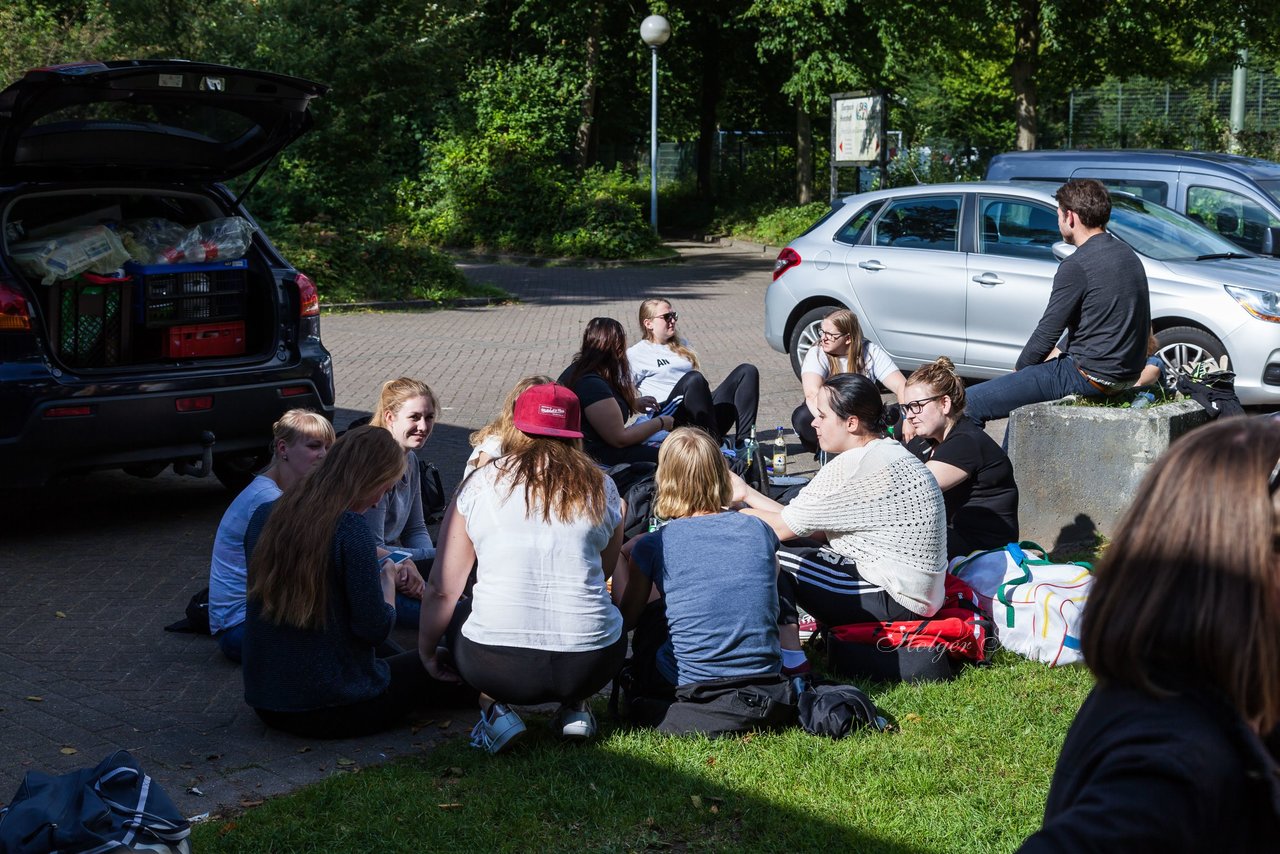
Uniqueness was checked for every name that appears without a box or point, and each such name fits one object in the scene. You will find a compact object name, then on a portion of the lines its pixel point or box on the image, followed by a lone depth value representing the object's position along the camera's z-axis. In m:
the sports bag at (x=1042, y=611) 5.25
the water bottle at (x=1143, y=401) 7.19
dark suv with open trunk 6.45
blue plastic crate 7.34
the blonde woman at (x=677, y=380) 7.98
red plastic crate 7.36
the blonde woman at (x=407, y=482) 5.97
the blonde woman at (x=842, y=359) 7.88
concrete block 6.89
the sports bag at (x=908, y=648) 5.06
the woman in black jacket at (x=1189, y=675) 1.60
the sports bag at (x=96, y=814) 3.03
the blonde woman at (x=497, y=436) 4.72
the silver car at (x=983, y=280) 9.64
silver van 12.27
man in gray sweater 7.19
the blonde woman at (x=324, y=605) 4.37
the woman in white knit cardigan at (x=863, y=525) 5.11
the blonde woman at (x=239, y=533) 5.25
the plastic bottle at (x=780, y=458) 7.81
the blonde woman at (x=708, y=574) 4.54
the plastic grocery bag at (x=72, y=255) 6.82
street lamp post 26.16
